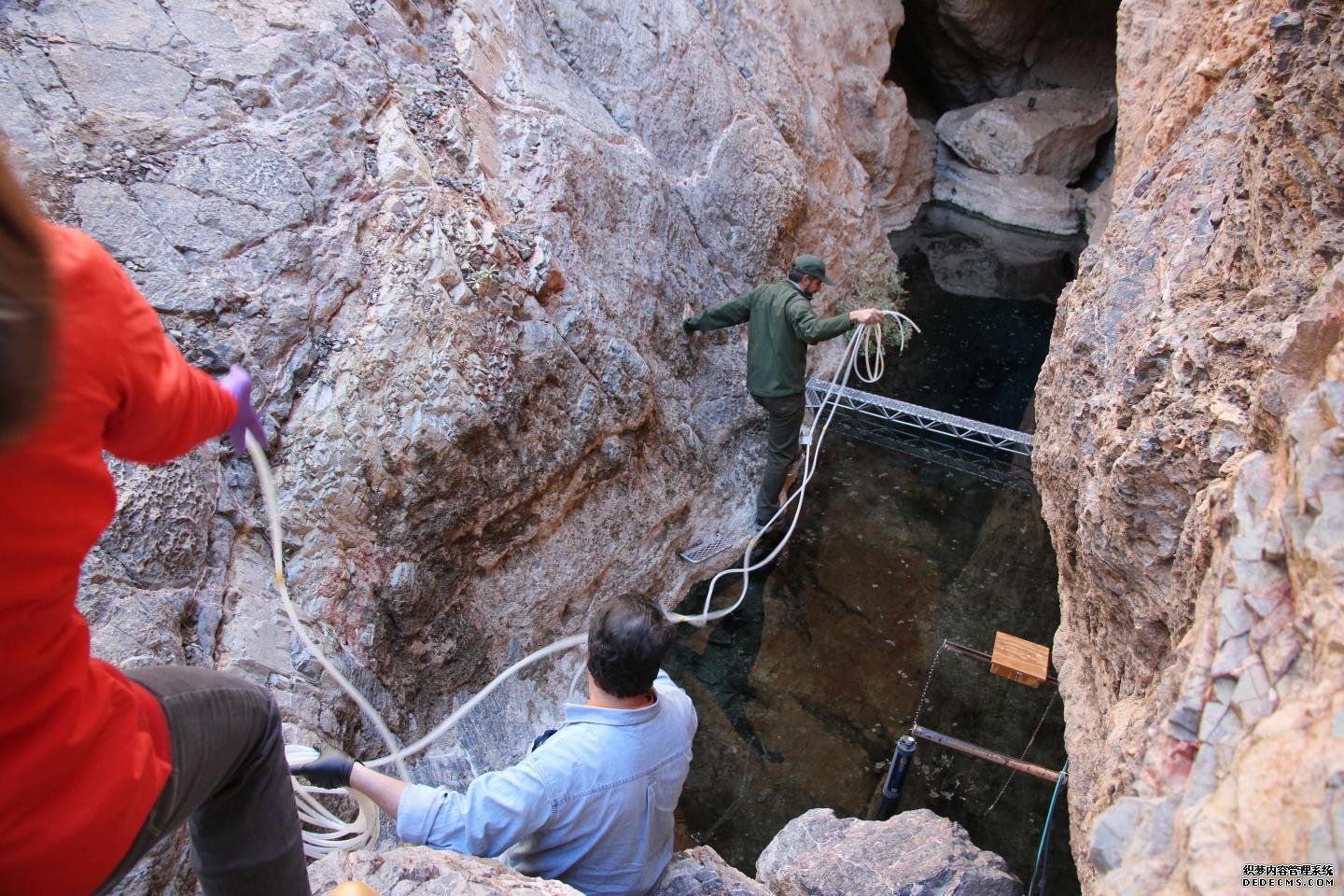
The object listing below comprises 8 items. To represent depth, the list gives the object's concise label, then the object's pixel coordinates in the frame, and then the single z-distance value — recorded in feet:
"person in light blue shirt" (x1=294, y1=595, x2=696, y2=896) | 6.35
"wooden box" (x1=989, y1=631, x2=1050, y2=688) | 12.05
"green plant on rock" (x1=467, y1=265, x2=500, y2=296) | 12.16
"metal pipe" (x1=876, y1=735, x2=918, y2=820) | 11.66
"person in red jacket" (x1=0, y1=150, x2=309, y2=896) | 3.34
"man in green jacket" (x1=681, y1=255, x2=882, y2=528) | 15.56
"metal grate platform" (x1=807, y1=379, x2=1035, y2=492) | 19.81
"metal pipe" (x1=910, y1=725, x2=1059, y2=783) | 11.42
